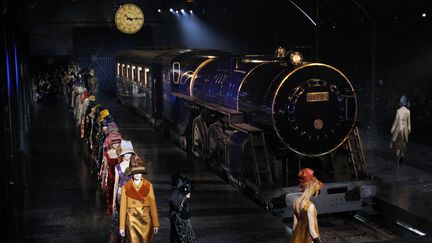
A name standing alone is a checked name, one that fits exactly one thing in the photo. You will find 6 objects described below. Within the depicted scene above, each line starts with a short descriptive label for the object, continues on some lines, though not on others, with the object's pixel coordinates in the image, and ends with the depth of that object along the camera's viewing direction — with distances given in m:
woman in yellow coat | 5.82
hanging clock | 27.45
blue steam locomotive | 8.92
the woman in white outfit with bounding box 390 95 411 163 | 11.74
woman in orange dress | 5.43
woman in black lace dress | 5.84
